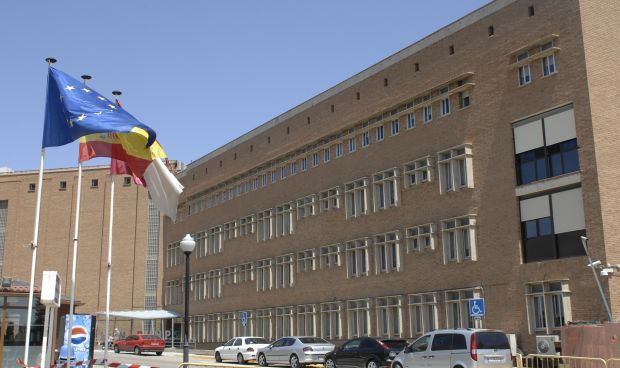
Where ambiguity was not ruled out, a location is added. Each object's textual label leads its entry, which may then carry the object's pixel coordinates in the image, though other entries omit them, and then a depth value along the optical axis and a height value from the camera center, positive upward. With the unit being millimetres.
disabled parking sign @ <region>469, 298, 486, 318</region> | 26391 +1123
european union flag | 16609 +5243
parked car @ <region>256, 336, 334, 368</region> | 33188 -339
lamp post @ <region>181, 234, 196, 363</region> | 20969 +2418
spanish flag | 17469 +4364
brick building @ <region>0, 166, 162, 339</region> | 74375 +11462
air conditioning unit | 26969 -193
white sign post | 15149 +1124
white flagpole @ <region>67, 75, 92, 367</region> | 17234 +2012
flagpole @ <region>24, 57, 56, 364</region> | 15484 +2257
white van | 21781 -284
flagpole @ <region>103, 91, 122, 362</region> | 18672 +1632
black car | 27812 -386
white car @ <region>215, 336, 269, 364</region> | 39875 -233
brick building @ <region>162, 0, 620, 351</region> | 28359 +7276
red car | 51125 +172
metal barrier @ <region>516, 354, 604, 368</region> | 19352 -632
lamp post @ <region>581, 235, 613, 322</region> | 25766 +2055
